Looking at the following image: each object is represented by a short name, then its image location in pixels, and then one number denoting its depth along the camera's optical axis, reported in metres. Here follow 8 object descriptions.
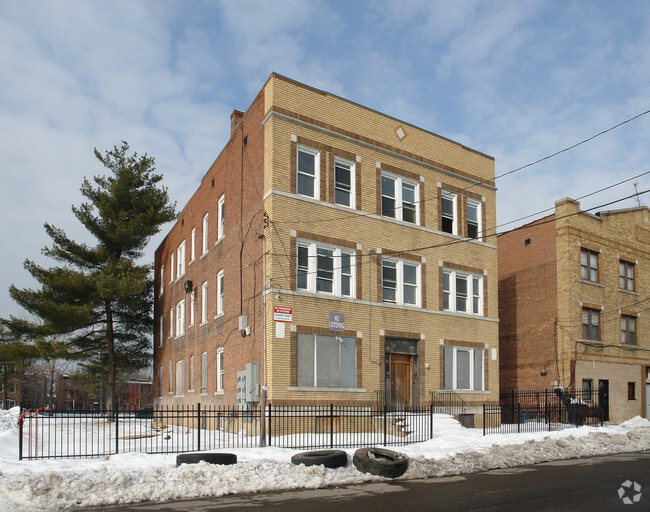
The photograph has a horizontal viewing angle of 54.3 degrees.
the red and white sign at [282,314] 20.69
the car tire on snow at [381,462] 13.36
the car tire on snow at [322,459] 13.46
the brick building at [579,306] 31.62
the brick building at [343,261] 21.95
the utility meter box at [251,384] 21.06
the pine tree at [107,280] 34.06
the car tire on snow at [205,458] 13.05
